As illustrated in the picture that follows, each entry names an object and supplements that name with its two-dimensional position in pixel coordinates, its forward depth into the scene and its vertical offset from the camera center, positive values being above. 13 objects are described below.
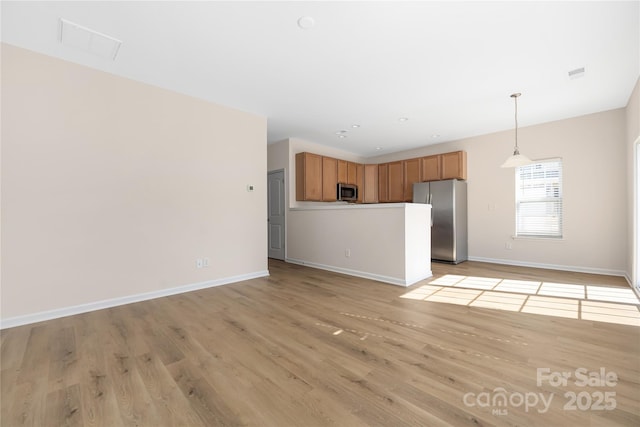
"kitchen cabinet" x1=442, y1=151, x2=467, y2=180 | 5.64 +1.03
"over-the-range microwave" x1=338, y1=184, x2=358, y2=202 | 6.41 +0.53
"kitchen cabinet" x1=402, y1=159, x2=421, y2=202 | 6.30 +0.91
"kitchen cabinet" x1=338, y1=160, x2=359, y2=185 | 6.50 +1.05
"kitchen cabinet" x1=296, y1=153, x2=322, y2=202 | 5.64 +0.81
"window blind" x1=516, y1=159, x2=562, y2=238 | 4.80 +0.24
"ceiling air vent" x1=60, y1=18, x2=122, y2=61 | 2.30 +1.61
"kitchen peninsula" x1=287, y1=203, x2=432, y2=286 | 3.84 -0.43
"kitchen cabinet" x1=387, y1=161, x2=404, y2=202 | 6.61 +0.81
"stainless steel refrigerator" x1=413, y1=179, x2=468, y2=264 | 5.40 -0.12
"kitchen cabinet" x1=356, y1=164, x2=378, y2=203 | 7.15 +0.82
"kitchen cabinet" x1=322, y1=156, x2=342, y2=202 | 6.07 +0.81
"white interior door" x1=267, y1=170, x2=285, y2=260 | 5.94 +0.03
